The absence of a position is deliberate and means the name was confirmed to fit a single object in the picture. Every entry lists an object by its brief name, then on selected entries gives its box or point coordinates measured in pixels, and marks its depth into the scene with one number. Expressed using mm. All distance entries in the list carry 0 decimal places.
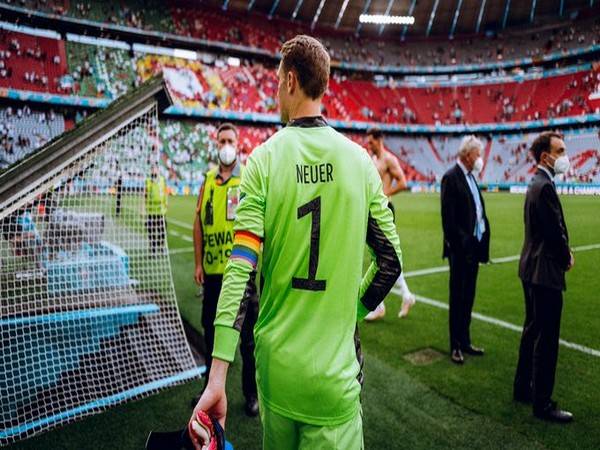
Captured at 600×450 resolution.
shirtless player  5020
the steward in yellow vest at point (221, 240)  3334
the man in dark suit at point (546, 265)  3115
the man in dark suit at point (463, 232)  4227
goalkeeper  1383
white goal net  2777
